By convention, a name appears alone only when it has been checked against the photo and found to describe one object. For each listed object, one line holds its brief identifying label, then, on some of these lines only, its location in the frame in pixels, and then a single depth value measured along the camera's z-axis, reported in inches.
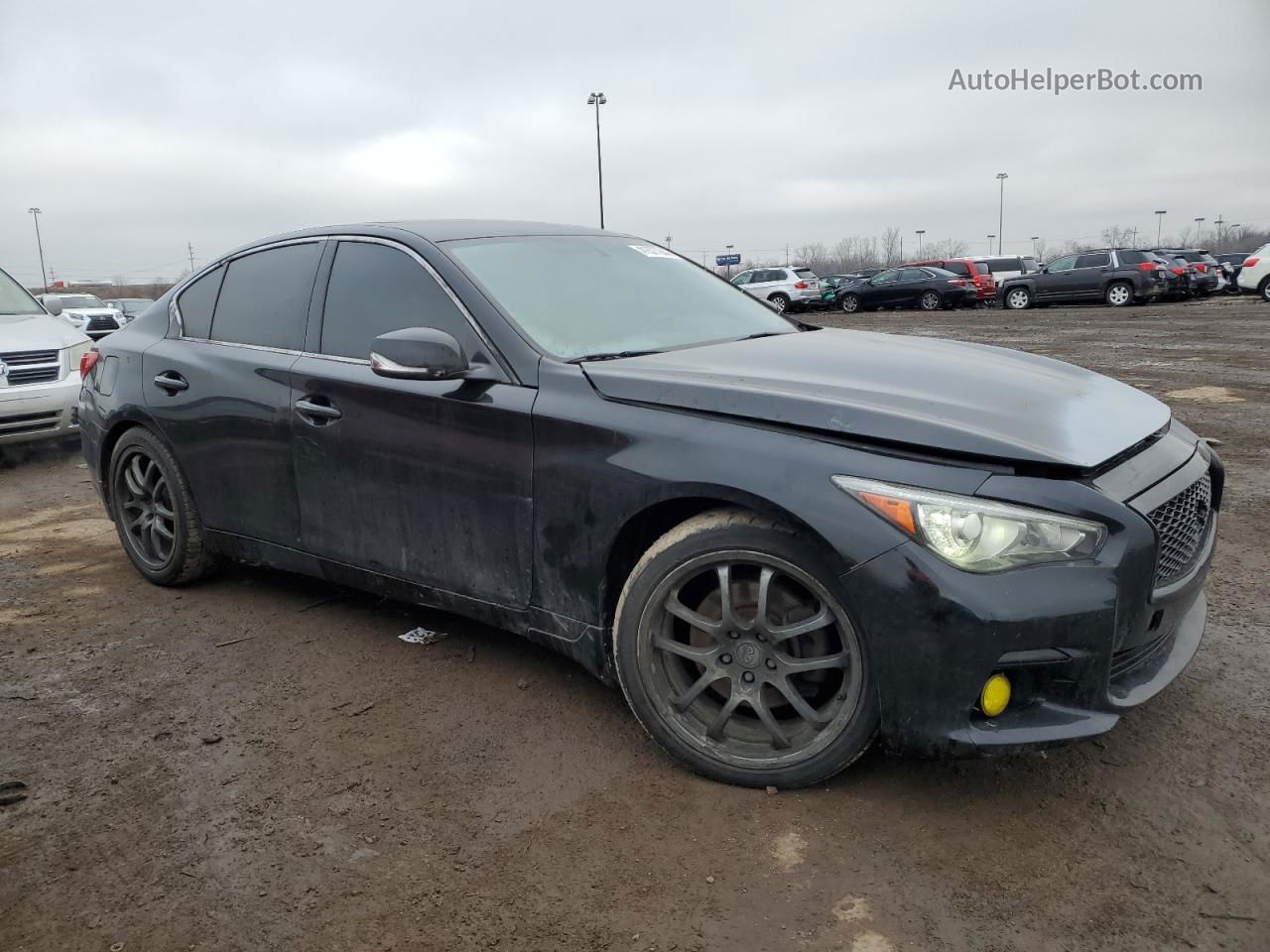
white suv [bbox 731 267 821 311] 1233.4
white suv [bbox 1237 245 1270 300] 903.7
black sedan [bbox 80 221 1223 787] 91.7
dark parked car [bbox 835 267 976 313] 1109.7
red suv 1112.2
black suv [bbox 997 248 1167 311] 967.6
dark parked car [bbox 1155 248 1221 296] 1021.8
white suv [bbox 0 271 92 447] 300.2
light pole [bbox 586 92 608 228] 1764.3
